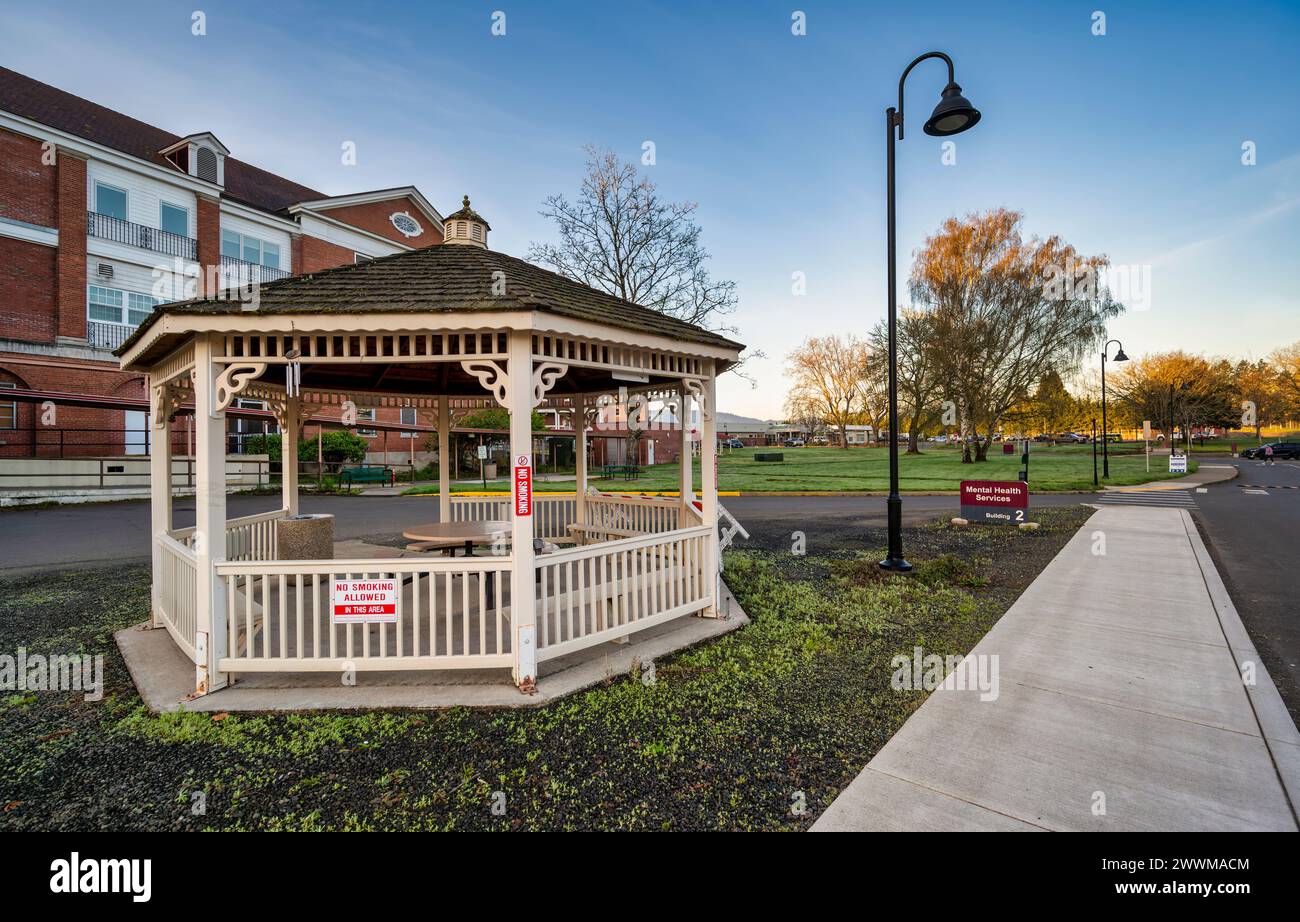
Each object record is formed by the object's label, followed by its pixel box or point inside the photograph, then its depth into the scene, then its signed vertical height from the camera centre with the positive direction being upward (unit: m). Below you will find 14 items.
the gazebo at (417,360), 4.59 +0.50
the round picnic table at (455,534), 6.26 -0.93
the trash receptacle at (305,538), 7.14 -1.06
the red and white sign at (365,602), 4.64 -1.21
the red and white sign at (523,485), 4.53 -0.26
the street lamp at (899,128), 7.43 +4.30
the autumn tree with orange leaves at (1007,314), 33.81 +8.10
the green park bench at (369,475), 26.06 -1.02
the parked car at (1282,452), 46.84 -0.28
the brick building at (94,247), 19.42 +8.09
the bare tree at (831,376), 61.73 +8.27
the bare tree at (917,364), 35.47 +5.46
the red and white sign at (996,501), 12.48 -1.14
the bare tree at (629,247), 26.86 +9.87
